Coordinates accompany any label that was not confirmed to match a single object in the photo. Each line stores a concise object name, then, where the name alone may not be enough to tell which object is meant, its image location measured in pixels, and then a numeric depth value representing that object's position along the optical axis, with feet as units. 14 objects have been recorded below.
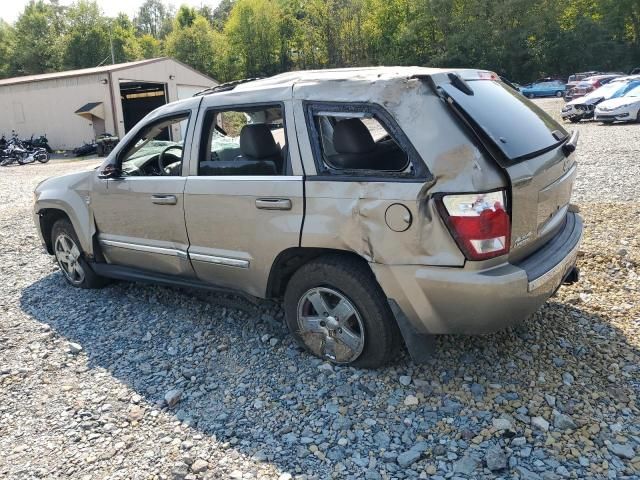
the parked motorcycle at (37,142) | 83.63
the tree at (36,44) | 204.03
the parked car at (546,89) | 145.10
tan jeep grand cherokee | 9.87
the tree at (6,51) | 206.39
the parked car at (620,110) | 60.29
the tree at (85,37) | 202.39
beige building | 84.69
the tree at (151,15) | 376.68
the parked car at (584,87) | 92.17
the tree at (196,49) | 203.21
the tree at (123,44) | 214.28
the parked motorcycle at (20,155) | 73.72
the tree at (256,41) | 205.57
